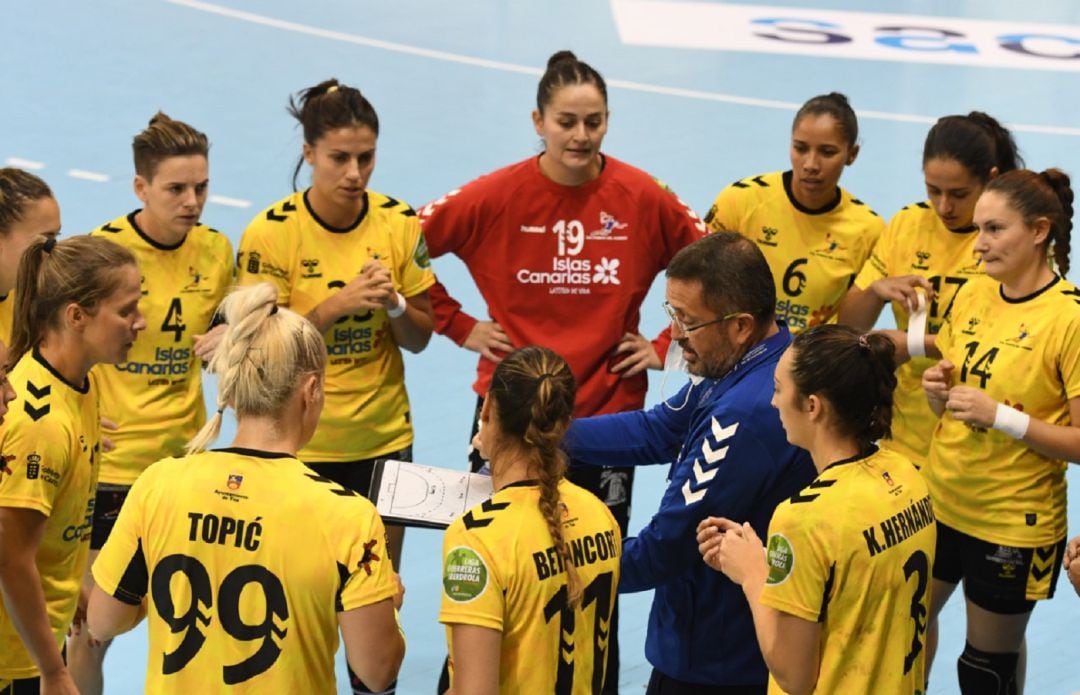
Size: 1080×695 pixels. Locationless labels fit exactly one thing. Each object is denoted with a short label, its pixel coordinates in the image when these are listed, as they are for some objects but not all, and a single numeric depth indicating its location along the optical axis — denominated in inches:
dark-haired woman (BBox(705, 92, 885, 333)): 486.0
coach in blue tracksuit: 330.6
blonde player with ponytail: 276.5
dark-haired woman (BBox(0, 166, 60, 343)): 390.0
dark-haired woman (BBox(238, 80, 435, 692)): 451.5
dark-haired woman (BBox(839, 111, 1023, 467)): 448.1
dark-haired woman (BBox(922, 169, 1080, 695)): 400.8
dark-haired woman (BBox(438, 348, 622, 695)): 283.4
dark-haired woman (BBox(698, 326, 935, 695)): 292.2
